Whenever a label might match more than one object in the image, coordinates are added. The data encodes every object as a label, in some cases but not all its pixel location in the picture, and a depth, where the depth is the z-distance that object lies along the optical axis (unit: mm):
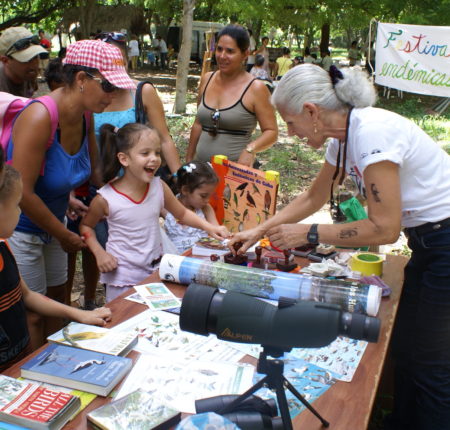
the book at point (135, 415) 1220
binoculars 1103
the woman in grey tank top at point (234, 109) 3379
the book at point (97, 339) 1578
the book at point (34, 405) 1233
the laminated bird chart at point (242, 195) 2818
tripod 1098
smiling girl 2432
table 1333
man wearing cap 3062
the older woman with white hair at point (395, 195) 1835
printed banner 7504
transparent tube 1783
